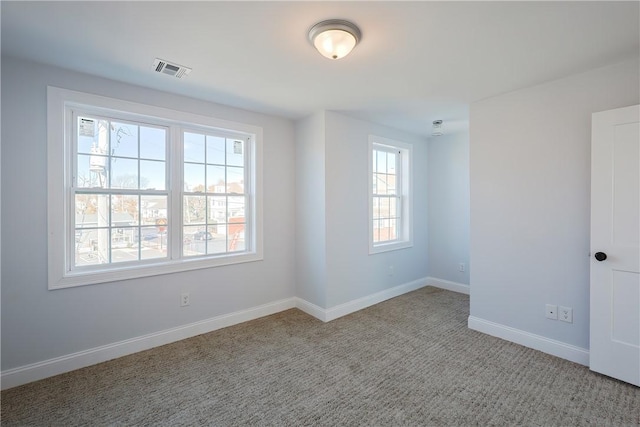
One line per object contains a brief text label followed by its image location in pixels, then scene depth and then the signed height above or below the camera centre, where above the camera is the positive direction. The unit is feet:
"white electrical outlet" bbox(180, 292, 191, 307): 9.70 -2.94
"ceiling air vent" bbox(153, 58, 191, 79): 7.45 +3.83
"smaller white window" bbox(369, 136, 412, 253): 13.25 +0.80
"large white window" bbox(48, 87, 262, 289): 7.97 +0.70
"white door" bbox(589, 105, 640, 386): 6.88 -0.82
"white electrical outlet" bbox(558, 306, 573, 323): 8.20 -2.94
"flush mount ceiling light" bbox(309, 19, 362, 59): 5.75 +3.60
